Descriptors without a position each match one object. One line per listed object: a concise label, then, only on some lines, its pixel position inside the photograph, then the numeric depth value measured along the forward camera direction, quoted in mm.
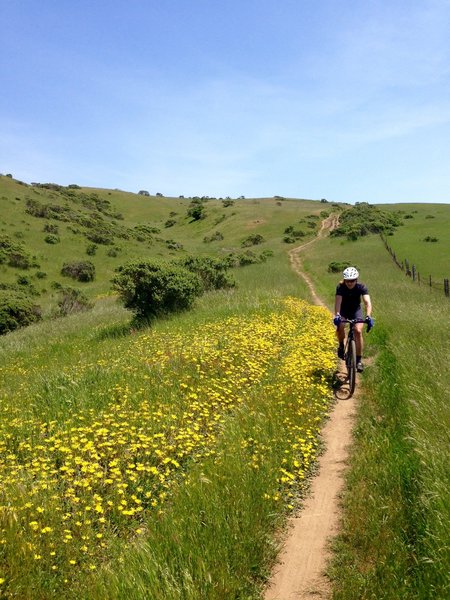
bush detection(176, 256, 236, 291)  23922
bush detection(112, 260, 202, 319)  18359
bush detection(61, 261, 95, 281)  48094
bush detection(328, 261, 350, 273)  38488
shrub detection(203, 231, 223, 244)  85562
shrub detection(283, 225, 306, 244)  71500
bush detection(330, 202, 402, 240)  66875
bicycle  9141
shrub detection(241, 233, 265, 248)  76562
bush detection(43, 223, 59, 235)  59688
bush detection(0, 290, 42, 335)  28578
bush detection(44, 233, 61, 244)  55938
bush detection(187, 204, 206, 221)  112312
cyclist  9438
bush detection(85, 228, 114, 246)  61531
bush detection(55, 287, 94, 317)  31312
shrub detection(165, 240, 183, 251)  73125
